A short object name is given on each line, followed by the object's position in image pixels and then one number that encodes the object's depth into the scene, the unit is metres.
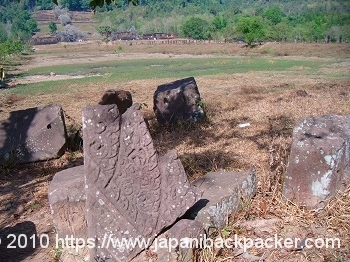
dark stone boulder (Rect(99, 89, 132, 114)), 7.68
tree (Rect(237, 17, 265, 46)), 57.73
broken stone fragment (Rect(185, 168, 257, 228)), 4.01
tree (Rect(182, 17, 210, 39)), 96.88
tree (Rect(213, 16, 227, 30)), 99.06
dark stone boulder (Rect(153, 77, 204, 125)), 8.84
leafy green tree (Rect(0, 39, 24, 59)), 34.54
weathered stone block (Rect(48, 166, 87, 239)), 4.24
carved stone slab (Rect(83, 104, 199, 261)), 3.74
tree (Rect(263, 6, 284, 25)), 100.56
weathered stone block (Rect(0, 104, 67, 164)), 7.03
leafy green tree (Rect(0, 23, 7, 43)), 96.09
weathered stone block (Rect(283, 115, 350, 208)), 4.28
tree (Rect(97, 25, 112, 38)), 109.98
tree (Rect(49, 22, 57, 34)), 114.77
